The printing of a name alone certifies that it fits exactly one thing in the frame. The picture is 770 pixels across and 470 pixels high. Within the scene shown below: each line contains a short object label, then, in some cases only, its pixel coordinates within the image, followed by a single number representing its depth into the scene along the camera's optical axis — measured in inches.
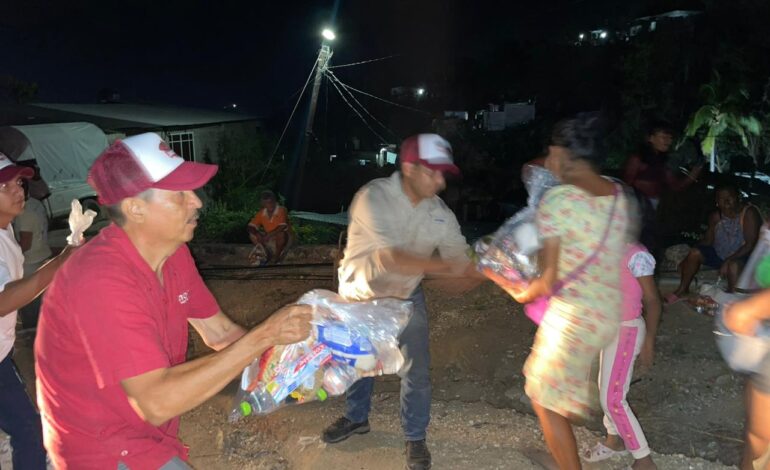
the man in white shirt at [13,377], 107.2
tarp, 471.8
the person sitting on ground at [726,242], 221.6
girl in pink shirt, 127.5
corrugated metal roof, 622.5
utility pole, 715.4
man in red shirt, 65.0
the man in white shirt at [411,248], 134.9
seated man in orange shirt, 355.9
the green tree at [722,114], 920.3
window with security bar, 625.8
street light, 695.1
